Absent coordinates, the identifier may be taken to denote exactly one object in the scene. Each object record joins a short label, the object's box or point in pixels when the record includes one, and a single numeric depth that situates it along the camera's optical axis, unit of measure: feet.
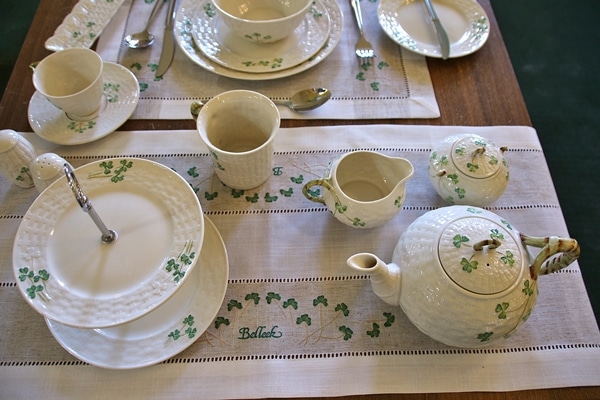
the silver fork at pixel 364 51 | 2.96
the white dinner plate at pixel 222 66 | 2.79
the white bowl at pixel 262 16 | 2.61
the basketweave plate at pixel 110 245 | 1.71
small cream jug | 2.08
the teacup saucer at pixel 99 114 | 2.55
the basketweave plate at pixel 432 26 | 2.94
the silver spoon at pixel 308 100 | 2.72
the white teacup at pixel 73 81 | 2.43
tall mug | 2.16
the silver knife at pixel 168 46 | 2.88
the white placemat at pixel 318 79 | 2.75
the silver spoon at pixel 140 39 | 2.96
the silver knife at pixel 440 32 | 2.87
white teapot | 1.71
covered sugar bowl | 2.17
